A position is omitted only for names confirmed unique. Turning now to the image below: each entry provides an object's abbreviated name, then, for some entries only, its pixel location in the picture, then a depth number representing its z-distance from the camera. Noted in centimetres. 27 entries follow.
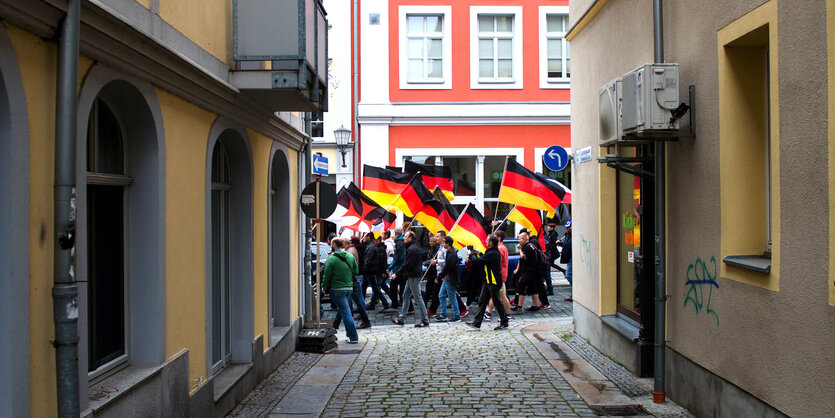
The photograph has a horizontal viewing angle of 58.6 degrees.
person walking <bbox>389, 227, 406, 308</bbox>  1609
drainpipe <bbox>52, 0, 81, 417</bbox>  418
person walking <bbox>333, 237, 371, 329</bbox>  1446
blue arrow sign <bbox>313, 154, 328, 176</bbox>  1212
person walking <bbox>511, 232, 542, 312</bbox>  1575
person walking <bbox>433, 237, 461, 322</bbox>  1477
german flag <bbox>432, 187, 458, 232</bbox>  1709
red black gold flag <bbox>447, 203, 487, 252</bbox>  1502
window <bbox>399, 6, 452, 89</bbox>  2614
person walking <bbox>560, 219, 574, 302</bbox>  1817
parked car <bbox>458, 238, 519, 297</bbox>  1803
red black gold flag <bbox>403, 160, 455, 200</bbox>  1870
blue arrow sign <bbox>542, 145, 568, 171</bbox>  1340
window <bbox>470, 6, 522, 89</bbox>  2625
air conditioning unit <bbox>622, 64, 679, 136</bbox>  723
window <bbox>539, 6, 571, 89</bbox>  2625
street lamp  2409
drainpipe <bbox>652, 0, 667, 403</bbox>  788
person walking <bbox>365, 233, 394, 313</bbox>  1566
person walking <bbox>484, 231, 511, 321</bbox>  1505
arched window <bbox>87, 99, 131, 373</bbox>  546
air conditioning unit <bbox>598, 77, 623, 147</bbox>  809
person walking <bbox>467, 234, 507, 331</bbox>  1381
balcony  798
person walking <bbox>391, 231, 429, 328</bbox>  1472
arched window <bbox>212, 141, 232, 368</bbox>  859
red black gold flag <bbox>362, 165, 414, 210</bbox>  1800
